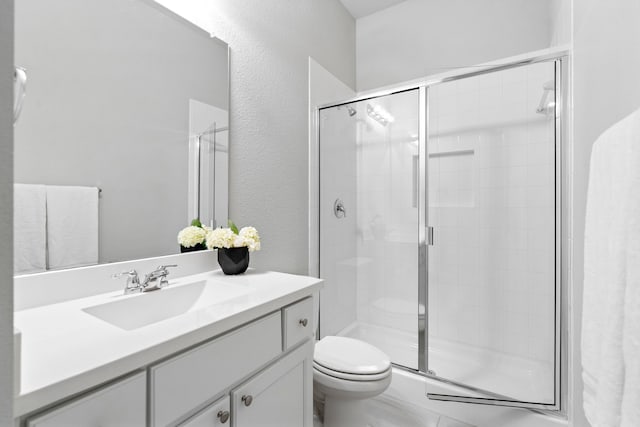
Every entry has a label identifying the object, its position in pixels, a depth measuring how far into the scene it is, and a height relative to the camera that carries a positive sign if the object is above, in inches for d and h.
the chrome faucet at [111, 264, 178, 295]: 41.6 -9.1
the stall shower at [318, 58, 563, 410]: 60.4 -2.0
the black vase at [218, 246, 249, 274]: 52.1 -7.5
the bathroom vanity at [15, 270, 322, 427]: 22.0 -12.7
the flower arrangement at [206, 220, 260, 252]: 50.7 -4.0
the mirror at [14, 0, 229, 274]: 35.8 +11.3
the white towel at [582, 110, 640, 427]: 21.2 -5.4
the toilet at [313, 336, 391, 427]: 55.3 -29.1
